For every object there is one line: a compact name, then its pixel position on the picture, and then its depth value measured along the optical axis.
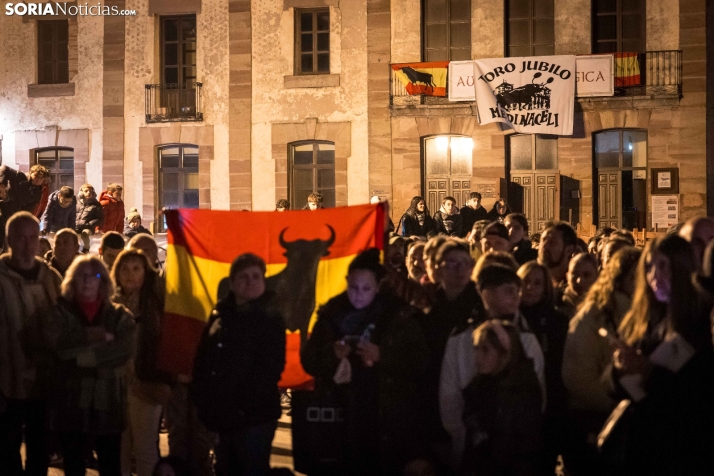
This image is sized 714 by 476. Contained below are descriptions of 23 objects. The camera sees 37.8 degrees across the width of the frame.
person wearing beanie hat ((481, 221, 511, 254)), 8.85
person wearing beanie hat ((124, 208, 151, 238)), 15.79
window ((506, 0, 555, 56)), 23.06
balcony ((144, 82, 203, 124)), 24.30
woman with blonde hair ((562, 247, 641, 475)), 5.73
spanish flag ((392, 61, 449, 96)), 22.84
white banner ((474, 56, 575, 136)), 22.28
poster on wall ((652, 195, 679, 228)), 22.12
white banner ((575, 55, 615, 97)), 22.17
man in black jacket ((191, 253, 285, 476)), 6.25
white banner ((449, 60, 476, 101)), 22.69
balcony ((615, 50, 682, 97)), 22.16
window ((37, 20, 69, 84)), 25.23
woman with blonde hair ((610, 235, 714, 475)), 4.53
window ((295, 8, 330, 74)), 24.03
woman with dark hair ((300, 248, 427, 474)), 6.29
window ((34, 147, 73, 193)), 25.05
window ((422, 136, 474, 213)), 23.36
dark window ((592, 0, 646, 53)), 22.86
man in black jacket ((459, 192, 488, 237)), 19.81
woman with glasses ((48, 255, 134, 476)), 6.56
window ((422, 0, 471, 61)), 23.38
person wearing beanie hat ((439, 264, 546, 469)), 5.71
